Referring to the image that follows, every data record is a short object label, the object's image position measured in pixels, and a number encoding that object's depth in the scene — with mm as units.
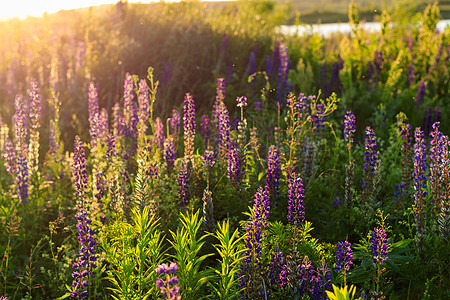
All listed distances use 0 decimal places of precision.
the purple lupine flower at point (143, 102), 4484
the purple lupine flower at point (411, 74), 7238
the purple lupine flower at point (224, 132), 3988
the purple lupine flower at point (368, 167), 3848
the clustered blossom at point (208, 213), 3344
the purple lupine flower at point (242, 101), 3811
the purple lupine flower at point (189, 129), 4074
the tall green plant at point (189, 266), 2545
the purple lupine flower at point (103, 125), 4711
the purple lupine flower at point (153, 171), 3801
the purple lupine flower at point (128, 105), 4782
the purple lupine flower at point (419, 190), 3279
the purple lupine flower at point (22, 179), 4172
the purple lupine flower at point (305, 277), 2578
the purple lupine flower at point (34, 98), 4437
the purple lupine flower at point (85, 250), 2804
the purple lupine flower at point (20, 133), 4320
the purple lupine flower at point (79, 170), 3258
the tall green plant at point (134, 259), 2555
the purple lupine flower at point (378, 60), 7322
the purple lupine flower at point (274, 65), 7096
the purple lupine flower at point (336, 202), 3946
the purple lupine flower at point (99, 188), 3759
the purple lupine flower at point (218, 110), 4335
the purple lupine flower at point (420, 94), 6348
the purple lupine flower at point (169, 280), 1659
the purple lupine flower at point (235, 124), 4907
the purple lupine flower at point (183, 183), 3762
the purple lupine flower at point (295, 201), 3133
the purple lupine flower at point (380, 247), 2486
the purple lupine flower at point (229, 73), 7027
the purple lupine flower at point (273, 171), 3590
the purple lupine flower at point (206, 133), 4606
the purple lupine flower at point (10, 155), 4355
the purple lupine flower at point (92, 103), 4927
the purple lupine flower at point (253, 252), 2551
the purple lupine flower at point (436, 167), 3348
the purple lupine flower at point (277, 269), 2697
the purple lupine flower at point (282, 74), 6273
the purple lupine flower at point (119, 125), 4971
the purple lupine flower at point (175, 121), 4684
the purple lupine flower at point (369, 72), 7098
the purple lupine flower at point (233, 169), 3799
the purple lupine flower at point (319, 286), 2602
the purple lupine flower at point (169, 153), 4203
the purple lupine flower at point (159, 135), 4535
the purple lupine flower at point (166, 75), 7039
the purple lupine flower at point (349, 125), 3930
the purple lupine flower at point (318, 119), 4285
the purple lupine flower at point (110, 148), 4152
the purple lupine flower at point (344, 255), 2454
